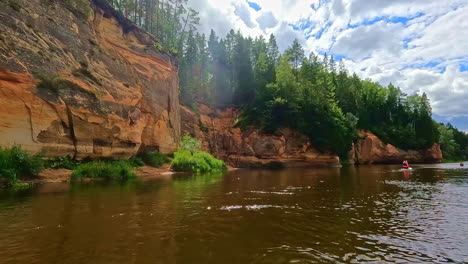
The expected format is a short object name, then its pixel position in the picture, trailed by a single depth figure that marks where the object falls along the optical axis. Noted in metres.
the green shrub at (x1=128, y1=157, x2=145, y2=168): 29.63
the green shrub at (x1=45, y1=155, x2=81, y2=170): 21.20
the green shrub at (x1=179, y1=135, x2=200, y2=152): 42.00
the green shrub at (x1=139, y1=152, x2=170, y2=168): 33.00
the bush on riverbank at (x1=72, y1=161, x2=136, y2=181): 21.78
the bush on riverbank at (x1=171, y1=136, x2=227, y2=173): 35.06
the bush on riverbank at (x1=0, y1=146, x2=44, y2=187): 16.48
